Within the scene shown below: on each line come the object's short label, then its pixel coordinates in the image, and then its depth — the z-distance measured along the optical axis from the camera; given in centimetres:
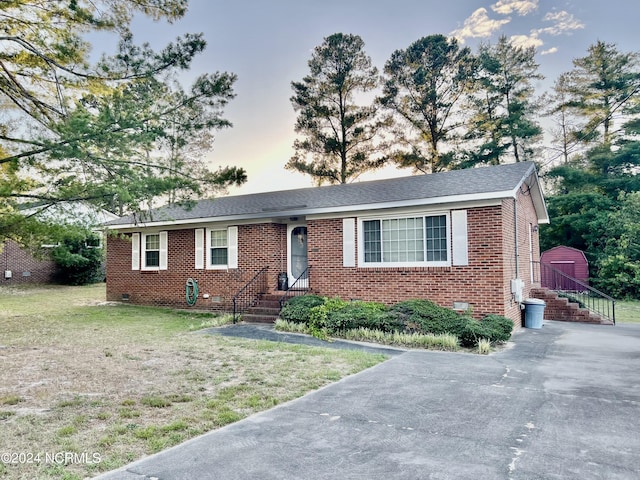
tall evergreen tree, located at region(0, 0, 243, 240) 703
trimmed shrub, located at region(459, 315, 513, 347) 820
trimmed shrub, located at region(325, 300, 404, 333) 912
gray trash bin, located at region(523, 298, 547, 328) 1090
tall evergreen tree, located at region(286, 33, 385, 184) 2695
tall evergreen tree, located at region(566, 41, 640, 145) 2311
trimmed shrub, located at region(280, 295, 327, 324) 1034
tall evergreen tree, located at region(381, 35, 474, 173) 2630
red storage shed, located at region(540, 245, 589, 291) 1930
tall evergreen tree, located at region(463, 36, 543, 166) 2575
